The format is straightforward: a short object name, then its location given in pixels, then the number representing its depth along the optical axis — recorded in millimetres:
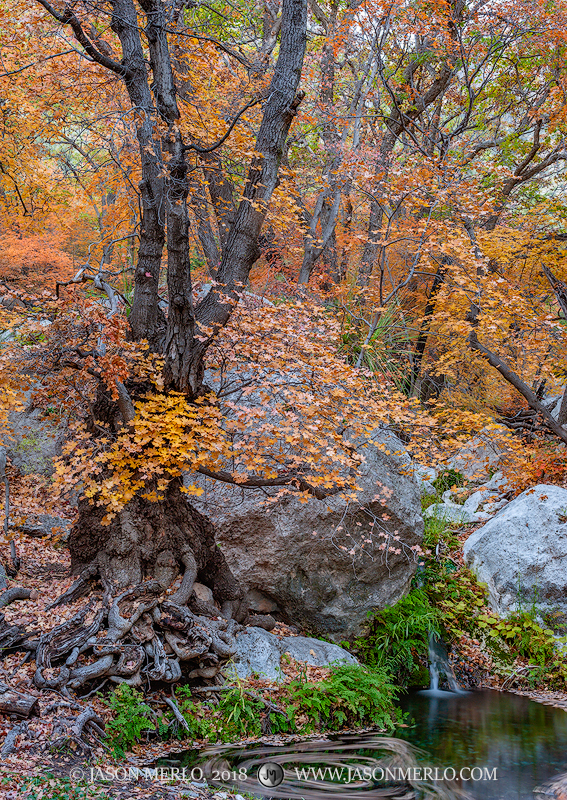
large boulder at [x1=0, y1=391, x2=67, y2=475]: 8266
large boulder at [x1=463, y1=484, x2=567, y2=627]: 6922
